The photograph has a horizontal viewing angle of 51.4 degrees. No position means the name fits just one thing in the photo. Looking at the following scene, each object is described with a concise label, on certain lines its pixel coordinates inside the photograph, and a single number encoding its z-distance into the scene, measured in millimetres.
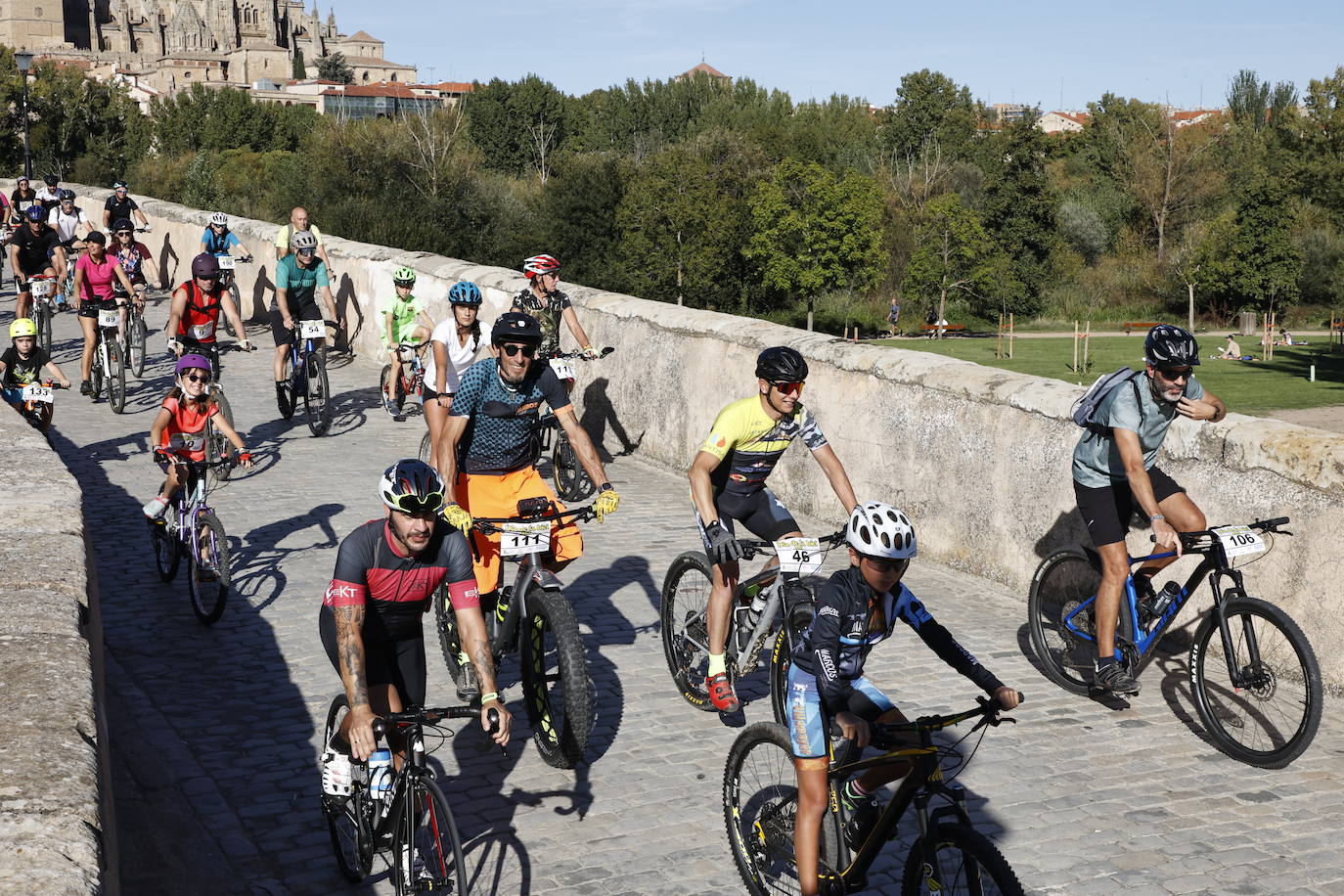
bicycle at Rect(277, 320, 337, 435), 13977
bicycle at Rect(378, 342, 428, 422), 14289
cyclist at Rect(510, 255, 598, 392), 12438
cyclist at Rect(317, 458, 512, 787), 4691
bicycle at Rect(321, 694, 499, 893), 4430
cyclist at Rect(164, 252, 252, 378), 12461
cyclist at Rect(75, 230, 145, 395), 15203
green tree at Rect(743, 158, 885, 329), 83938
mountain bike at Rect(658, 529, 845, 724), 6105
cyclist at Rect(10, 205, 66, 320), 18719
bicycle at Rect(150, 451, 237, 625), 8289
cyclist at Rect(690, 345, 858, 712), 6430
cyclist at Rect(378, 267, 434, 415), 14273
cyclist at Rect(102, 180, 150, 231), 22469
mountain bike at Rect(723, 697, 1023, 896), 3984
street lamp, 35059
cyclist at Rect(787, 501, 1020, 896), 4367
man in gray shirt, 6586
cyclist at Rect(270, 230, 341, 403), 14102
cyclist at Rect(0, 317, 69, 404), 11734
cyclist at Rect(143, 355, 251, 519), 9242
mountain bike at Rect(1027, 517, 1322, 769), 6195
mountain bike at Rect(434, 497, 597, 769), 6070
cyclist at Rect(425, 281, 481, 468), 10047
